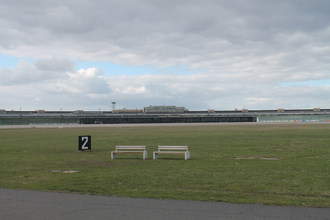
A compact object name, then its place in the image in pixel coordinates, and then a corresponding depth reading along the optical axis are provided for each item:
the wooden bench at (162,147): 17.28
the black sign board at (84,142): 21.81
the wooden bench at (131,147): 17.48
